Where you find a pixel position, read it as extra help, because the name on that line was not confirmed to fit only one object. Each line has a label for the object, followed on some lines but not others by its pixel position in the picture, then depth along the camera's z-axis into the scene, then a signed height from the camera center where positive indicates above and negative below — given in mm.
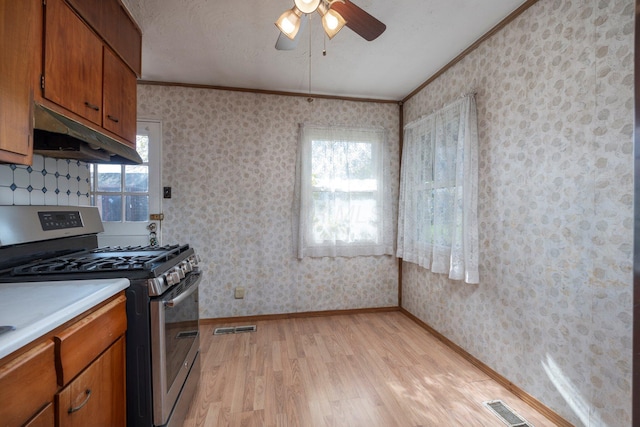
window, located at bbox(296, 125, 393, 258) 3078 +235
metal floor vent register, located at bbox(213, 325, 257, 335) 2760 -1164
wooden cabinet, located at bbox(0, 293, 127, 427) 702 -500
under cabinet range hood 1178 +349
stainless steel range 1248 -351
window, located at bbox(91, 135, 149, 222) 2684 +209
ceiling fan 1338 +977
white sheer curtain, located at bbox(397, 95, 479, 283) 2168 +200
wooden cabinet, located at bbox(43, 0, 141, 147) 1231 +757
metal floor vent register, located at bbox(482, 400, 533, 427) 1610 -1179
